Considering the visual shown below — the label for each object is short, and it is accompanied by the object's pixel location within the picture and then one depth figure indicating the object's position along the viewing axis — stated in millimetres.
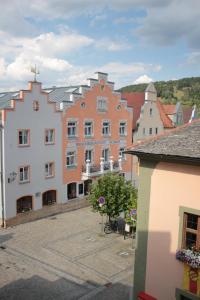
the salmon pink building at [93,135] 31969
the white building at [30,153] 26141
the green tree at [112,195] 24141
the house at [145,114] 40406
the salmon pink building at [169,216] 10398
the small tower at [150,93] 41062
